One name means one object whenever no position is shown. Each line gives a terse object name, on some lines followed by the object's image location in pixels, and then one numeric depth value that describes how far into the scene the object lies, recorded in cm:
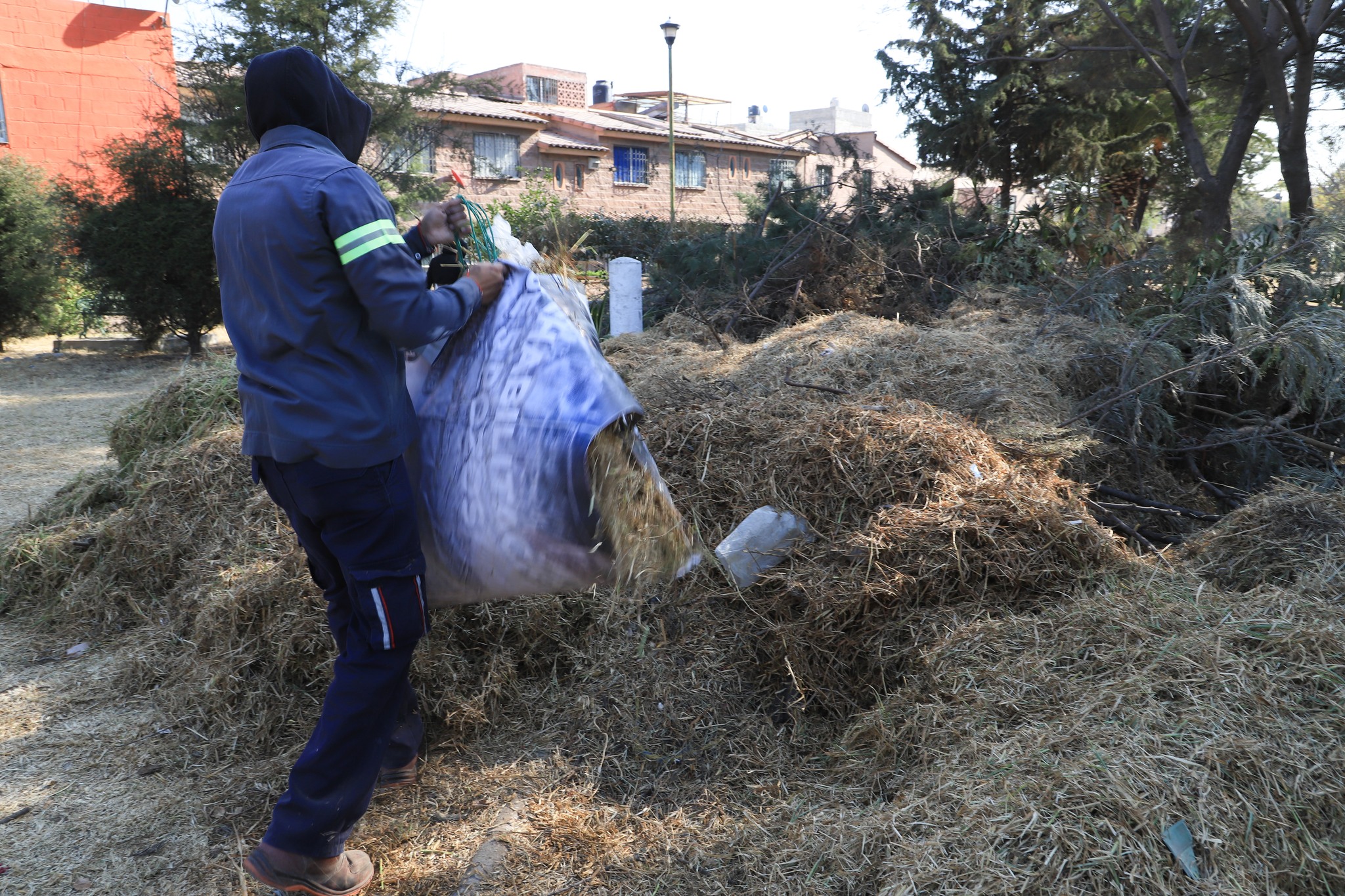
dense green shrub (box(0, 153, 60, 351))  1052
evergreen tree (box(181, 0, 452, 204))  1072
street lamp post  1820
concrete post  647
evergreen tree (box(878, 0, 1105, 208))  1030
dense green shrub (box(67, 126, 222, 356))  1010
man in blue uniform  180
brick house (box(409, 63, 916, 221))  2250
